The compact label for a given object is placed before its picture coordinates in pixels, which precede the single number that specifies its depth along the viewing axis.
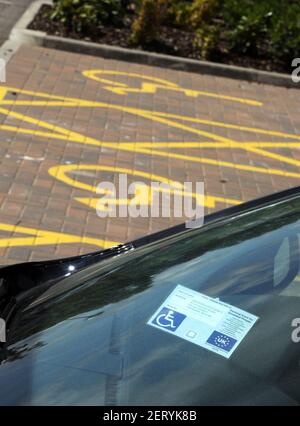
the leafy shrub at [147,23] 11.44
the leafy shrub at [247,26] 11.73
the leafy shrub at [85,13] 11.62
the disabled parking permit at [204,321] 2.37
